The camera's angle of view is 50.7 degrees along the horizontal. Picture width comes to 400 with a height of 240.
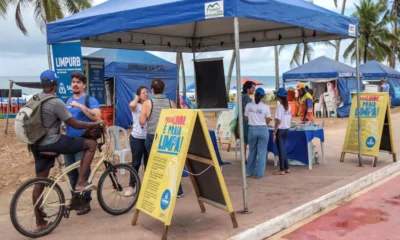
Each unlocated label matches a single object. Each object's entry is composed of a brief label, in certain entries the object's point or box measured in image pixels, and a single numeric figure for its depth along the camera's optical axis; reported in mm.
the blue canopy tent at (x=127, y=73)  16859
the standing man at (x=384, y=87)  21444
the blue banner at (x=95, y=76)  8359
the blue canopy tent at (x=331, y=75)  21328
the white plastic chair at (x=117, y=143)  7629
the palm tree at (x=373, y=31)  36719
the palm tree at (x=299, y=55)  41375
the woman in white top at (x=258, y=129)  7449
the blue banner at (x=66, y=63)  6621
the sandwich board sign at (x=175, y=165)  4688
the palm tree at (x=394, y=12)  42275
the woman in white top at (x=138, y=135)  6324
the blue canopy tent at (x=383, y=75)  25688
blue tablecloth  8539
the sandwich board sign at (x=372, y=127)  8719
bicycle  4715
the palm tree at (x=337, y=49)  36562
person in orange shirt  9320
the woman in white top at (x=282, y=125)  7867
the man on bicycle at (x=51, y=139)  4793
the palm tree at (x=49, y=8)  20531
